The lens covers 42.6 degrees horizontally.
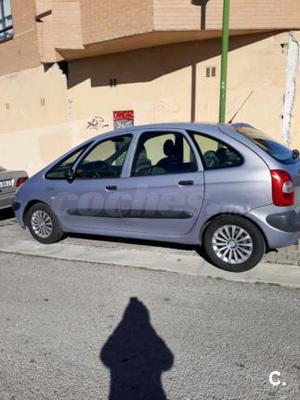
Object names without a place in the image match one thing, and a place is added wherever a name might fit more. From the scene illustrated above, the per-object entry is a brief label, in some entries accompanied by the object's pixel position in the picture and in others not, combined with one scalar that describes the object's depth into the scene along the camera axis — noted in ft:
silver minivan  13.30
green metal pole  22.18
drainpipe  26.35
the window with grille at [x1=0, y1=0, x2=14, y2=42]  40.81
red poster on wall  33.63
